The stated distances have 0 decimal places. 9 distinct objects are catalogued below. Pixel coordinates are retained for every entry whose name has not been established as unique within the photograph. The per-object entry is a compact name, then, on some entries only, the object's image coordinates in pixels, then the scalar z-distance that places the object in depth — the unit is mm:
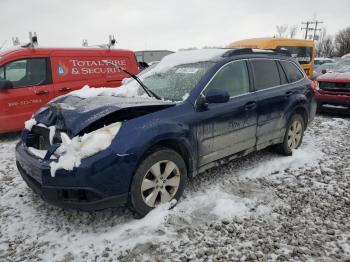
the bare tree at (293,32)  75625
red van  6430
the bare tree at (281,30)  76031
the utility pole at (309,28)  61156
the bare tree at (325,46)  70938
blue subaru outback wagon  2980
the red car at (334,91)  8664
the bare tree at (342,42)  60688
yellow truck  12195
